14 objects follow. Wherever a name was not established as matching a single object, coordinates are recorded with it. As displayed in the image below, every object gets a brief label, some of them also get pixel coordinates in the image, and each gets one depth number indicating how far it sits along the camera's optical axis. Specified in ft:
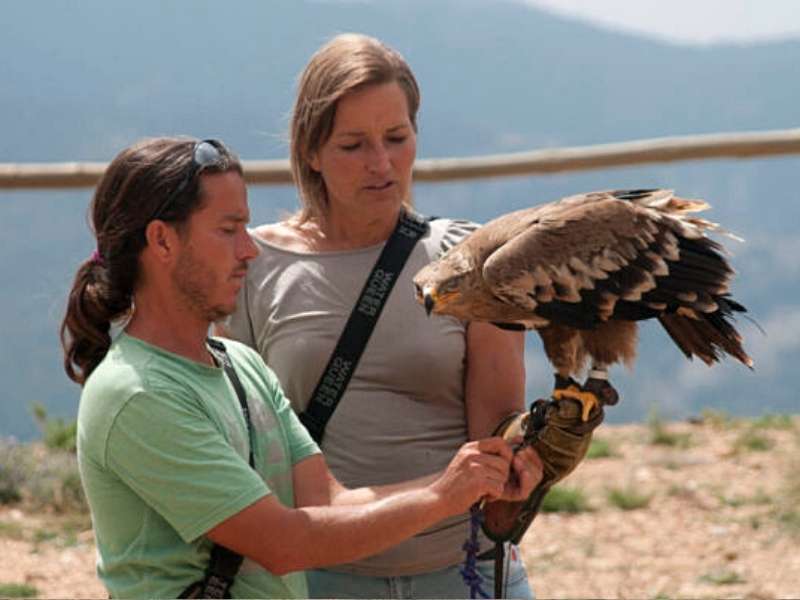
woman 20.27
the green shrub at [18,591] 33.30
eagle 18.08
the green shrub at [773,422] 50.57
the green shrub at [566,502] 42.52
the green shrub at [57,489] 41.81
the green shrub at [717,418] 51.37
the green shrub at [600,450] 47.91
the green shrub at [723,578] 35.68
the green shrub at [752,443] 47.83
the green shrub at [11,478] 42.45
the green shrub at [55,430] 47.32
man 15.60
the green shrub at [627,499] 42.63
